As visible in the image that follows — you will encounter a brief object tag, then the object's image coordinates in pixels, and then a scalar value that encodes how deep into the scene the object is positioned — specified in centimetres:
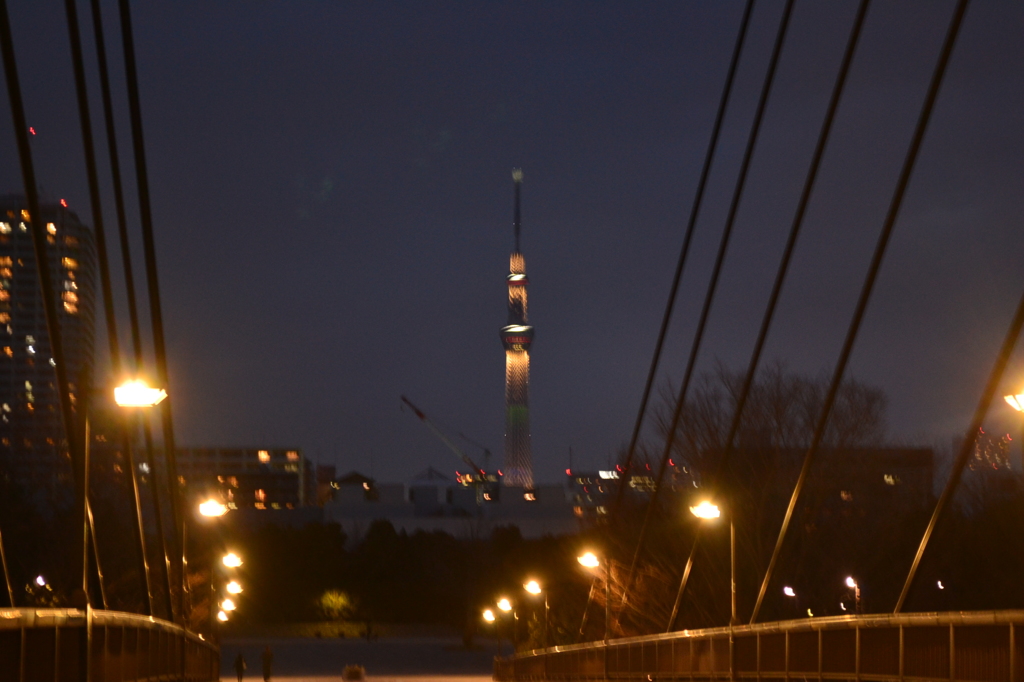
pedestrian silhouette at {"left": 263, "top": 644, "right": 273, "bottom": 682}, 4759
